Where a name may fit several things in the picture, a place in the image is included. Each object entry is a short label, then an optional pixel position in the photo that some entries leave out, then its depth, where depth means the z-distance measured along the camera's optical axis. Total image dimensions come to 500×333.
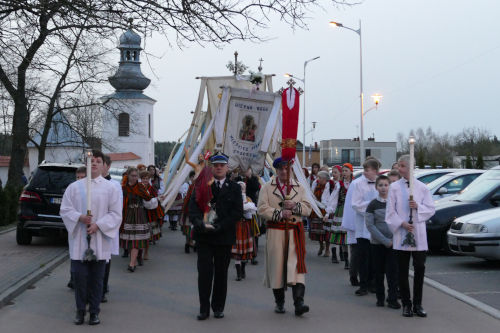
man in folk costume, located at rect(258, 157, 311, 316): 7.87
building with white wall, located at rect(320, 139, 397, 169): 111.44
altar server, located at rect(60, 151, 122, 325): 7.38
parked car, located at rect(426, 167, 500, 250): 13.96
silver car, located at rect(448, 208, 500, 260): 11.53
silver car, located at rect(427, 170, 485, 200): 17.28
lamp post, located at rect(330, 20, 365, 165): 37.62
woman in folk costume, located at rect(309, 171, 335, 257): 13.61
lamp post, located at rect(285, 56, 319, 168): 63.65
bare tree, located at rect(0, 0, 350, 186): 8.11
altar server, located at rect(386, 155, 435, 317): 7.74
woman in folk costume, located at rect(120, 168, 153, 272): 11.56
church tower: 78.50
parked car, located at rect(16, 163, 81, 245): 14.76
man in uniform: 7.69
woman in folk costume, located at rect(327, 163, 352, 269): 12.17
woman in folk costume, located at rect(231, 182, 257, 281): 10.85
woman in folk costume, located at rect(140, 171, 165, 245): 11.96
